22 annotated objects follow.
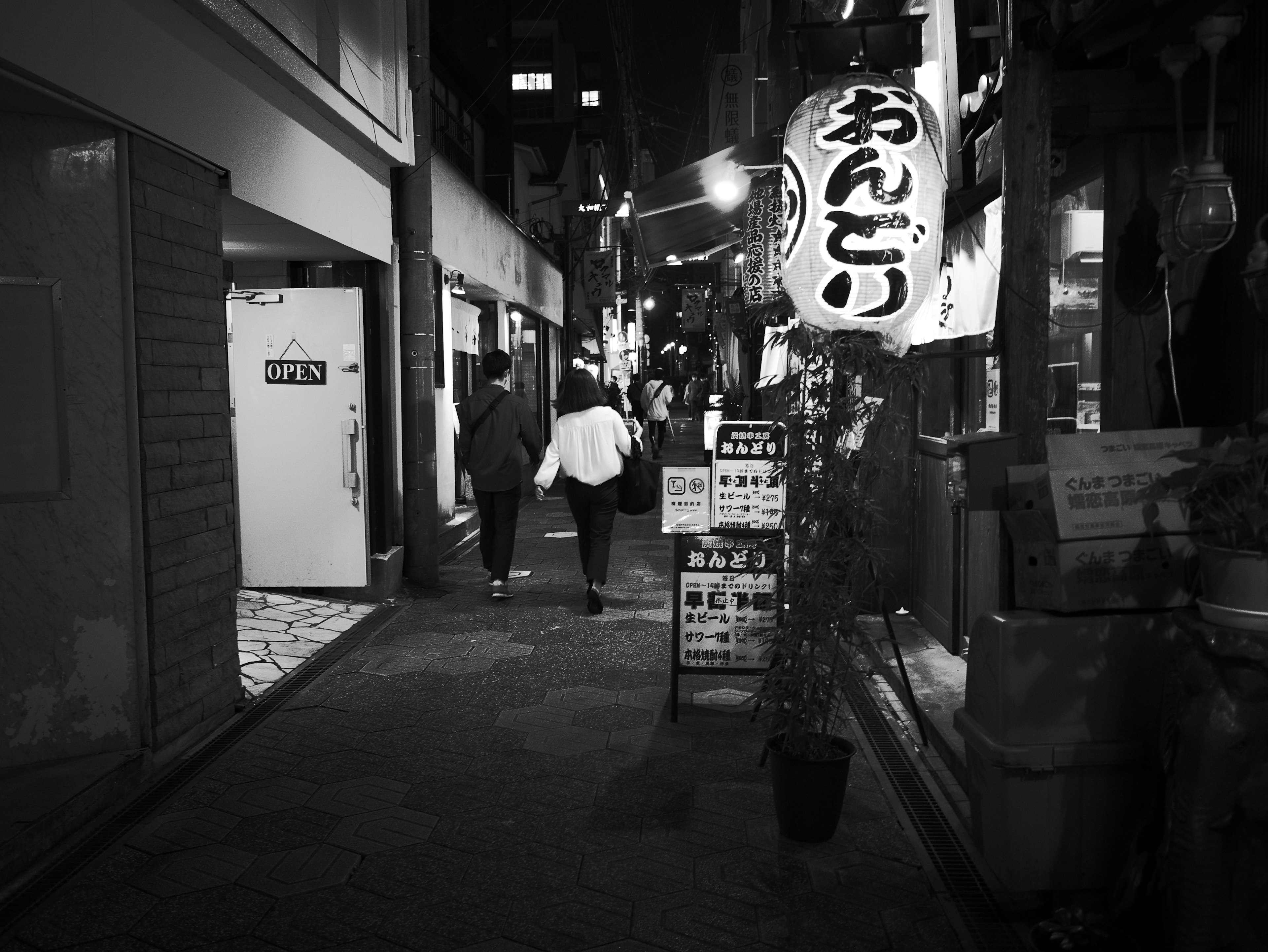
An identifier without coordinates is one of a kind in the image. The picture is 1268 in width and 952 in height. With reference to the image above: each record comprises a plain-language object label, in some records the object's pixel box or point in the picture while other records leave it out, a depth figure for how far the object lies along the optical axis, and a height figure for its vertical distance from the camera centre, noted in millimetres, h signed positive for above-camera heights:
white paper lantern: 5387 +1091
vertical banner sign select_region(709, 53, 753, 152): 23531 +7602
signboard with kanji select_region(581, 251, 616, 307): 28672 +4051
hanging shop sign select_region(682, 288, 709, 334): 35000 +3647
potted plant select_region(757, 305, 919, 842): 4730 -663
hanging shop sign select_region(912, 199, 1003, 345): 7062 +948
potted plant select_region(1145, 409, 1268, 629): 3303 -400
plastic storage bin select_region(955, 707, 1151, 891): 3986 -1655
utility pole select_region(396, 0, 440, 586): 10492 +844
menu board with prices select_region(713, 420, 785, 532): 6547 -441
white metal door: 9562 -83
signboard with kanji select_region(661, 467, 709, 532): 6676 -570
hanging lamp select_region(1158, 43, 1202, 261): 4594 +1126
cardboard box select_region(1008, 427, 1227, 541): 4016 -304
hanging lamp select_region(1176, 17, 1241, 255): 4457 +898
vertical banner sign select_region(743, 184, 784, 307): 11266 +2000
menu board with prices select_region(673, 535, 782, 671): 6609 -1270
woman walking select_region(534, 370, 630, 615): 9211 -402
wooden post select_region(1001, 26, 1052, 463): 4711 +834
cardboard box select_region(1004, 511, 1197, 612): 3986 -666
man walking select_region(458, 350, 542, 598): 9938 -374
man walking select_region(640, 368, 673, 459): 26312 +200
